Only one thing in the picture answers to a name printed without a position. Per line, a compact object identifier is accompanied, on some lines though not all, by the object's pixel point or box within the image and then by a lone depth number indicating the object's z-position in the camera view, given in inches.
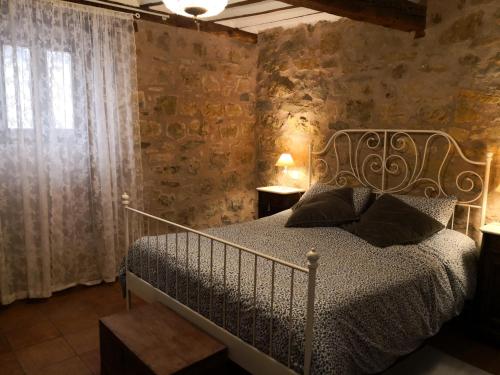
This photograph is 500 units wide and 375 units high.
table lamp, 160.9
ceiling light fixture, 80.8
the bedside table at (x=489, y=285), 103.7
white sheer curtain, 122.4
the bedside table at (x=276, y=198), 160.2
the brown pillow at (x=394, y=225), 105.9
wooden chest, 71.2
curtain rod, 132.9
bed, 68.4
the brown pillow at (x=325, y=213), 123.8
